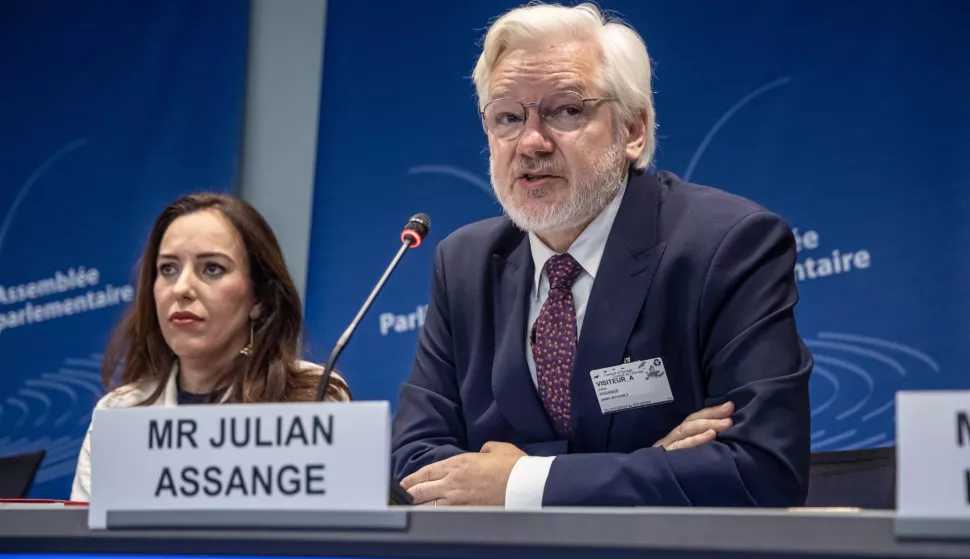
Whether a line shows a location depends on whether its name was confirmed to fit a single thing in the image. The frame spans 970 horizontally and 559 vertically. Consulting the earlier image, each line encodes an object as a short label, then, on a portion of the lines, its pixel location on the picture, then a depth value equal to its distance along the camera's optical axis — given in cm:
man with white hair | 310
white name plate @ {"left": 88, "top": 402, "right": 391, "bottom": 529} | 275
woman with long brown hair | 363
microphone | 299
